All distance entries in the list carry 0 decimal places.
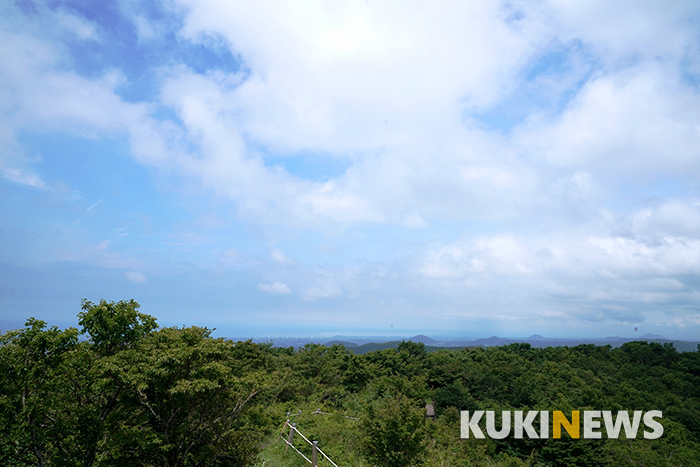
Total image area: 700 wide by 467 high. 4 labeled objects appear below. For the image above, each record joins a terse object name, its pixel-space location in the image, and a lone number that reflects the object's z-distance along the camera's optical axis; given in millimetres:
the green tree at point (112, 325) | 9422
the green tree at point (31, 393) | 7305
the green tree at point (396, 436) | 12558
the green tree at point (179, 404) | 8914
